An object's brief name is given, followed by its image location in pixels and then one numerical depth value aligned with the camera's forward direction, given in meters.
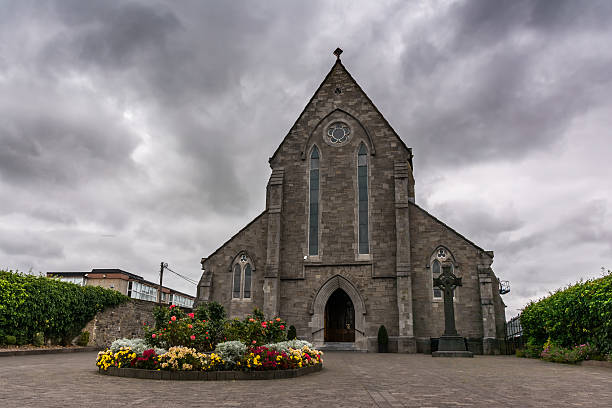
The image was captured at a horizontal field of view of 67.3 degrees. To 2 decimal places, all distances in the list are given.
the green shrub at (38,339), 19.42
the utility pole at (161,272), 40.06
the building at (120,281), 61.41
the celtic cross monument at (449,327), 20.42
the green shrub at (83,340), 22.50
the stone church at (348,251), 24.30
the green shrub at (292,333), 24.10
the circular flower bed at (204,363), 10.43
